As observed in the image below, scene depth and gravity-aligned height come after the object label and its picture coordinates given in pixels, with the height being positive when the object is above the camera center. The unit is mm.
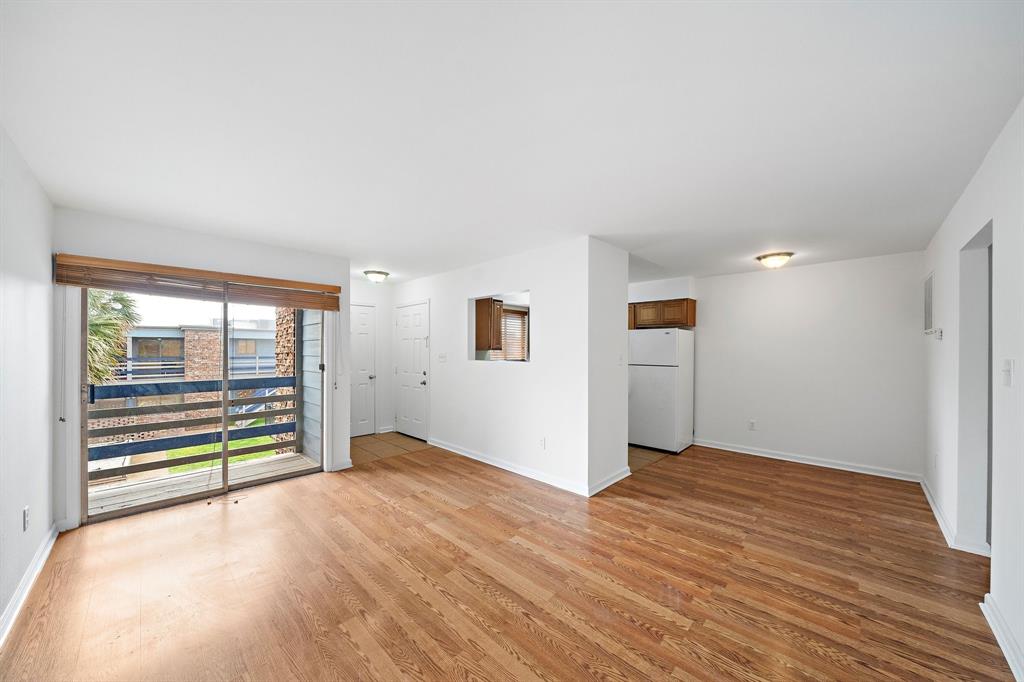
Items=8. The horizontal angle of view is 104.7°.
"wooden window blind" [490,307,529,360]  6820 +91
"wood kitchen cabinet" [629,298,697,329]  5625 +376
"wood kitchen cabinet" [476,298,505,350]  5309 +231
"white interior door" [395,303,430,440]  5949 -442
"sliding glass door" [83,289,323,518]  3352 -576
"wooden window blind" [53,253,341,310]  3105 +512
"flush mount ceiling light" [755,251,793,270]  4375 +909
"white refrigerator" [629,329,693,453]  5438 -699
